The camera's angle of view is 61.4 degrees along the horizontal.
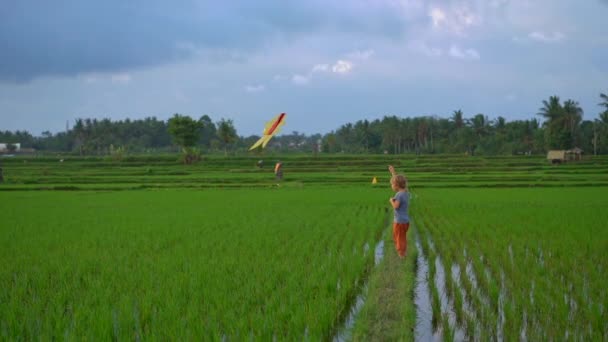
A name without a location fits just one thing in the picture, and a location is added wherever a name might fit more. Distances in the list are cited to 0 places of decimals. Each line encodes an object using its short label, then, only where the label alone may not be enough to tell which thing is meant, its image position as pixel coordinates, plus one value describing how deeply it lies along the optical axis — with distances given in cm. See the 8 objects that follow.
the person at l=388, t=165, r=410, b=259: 618
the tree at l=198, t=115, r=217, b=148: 8700
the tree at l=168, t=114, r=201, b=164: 5044
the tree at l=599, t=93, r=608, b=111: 4656
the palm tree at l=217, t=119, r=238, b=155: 5567
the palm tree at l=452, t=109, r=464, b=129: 6669
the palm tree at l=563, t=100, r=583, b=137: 4950
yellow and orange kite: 2812
